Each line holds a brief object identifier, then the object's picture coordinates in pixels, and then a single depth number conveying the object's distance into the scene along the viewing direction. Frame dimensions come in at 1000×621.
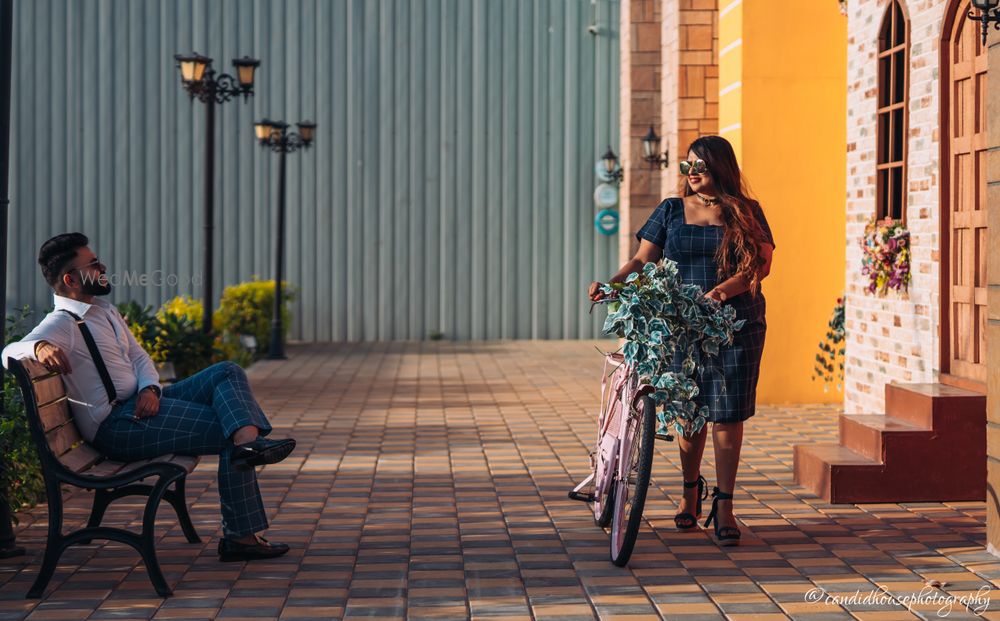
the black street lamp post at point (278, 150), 17.08
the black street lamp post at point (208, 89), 13.18
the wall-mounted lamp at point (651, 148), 14.94
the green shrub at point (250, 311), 18.08
